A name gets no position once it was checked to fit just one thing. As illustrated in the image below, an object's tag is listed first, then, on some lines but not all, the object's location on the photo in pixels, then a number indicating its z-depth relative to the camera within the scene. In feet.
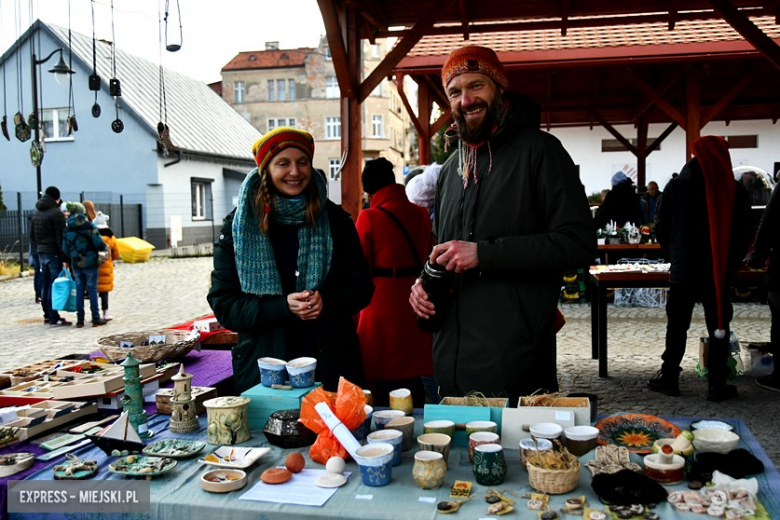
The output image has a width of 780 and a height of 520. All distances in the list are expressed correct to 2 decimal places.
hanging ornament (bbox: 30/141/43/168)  24.50
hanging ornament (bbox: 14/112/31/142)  24.20
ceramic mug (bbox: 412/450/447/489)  5.22
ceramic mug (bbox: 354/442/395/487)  5.29
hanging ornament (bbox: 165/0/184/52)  16.67
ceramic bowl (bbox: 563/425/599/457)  5.65
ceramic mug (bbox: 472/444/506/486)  5.26
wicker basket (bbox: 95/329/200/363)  10.39
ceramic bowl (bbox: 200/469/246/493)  5.26
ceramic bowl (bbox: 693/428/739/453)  5.65
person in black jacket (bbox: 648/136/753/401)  15.67
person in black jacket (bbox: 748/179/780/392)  16.19
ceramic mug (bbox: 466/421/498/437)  5.93
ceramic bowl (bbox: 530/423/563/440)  5.62
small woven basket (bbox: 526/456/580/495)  5.05
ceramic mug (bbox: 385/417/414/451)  6.10
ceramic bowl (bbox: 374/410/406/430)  6.39
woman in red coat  12.07
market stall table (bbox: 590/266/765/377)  18.60
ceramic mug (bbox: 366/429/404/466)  5.73
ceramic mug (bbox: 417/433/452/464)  5.66
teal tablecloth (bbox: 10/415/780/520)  4.87
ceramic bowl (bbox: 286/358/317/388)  6.88
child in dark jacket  28.50
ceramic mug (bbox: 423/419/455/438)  5.98
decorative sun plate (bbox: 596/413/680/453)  6.05
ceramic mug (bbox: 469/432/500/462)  5.64
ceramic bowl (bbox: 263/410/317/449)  6.16
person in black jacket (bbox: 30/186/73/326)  29.58
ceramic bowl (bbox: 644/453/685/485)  5.18
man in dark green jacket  6.75
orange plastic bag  5.81
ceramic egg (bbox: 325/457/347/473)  5.47
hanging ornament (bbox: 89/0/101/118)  22.11
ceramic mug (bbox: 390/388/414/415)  6.76
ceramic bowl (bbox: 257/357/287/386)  7.00
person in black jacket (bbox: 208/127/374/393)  8.18
